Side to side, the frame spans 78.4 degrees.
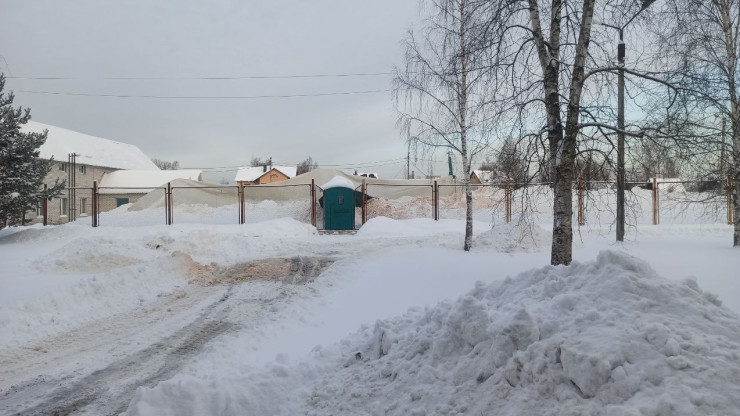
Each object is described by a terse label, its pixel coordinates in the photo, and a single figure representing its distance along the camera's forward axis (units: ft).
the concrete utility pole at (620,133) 24.01
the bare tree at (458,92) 38.09
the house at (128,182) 147.23
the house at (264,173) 212.23
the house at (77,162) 120.26
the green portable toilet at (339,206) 69.21
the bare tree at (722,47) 38.63
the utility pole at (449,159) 43.01
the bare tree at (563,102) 22.72
